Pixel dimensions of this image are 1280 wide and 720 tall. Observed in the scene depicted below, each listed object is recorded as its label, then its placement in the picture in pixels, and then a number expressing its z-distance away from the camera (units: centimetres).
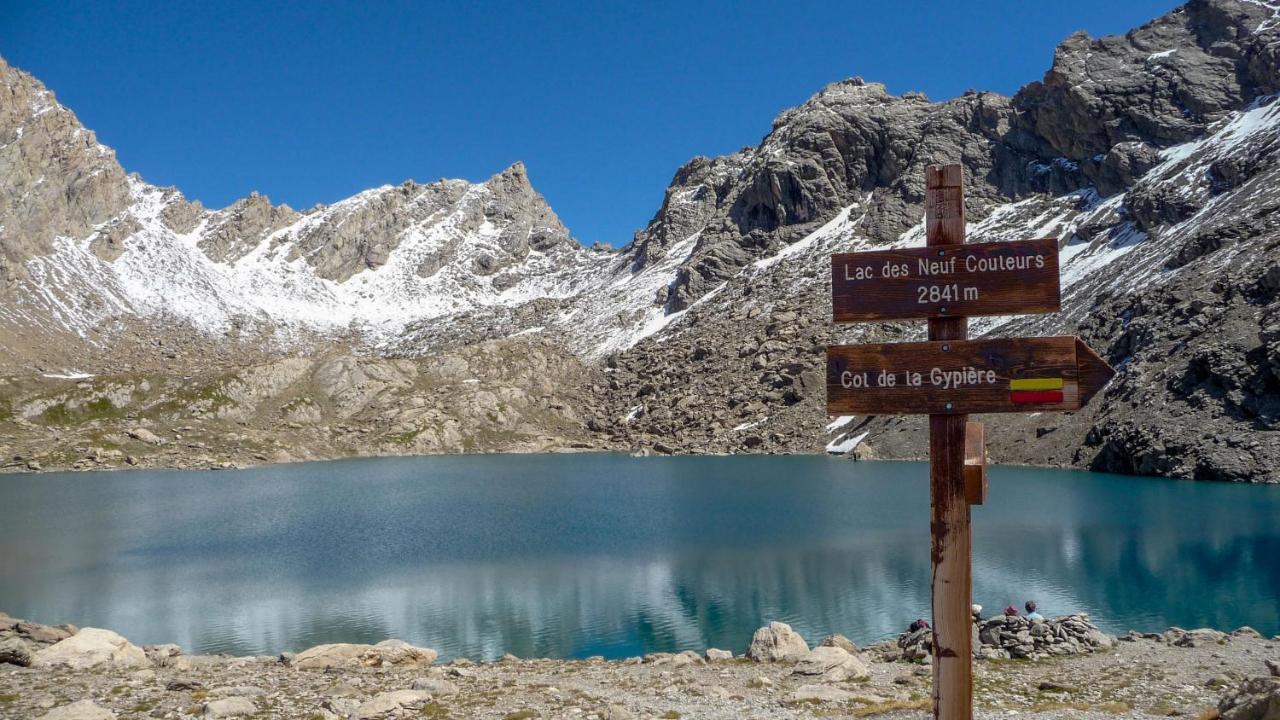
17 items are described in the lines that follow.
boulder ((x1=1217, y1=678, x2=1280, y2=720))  1034
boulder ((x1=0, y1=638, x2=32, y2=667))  2292
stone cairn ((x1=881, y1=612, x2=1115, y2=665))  2406
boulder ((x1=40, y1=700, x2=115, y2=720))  1599
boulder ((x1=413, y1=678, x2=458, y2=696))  2027
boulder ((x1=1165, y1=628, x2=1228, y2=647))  2559
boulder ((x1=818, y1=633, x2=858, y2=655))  2767
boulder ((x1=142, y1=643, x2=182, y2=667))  2513
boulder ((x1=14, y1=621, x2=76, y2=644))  2781
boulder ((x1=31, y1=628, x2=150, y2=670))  2347
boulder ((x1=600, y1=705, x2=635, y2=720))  1668
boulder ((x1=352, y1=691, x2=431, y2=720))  1723
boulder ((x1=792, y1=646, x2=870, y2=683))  2188
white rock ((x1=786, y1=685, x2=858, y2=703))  1877
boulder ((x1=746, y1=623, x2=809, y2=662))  2544
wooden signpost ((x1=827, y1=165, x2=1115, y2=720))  820
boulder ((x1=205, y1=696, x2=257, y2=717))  1661
